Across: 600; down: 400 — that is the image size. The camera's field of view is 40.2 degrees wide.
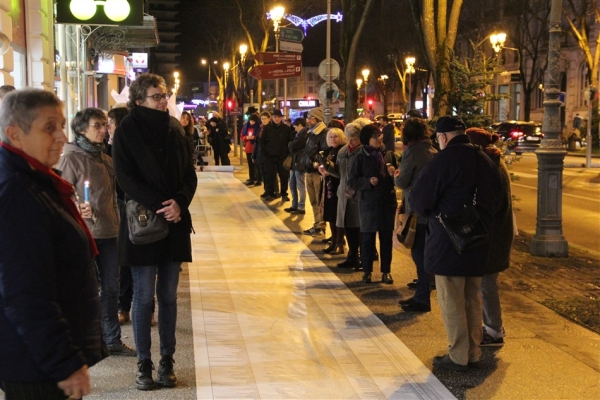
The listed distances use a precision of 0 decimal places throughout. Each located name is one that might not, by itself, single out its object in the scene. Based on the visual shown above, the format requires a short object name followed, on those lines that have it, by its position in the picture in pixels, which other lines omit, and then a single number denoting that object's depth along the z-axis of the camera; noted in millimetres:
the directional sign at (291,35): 21078
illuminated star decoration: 25609
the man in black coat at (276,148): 18344
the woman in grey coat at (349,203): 10094
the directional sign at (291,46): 20953
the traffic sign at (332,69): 20703
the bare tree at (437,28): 13977
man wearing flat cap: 5930
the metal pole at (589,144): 30984
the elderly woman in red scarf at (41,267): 2902
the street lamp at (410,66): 52312
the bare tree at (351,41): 20642
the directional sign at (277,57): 21516
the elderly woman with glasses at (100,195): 6398
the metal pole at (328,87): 20020
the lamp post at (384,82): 65975
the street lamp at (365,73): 61562
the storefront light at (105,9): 11133
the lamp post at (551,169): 11227
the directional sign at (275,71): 20828
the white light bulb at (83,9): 11102
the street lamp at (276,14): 29500
